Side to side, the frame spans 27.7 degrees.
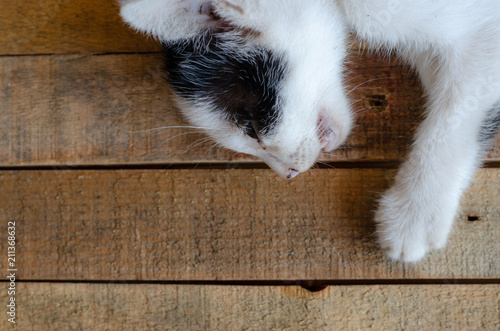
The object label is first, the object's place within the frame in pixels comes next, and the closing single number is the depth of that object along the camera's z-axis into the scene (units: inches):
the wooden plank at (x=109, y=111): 17.2
